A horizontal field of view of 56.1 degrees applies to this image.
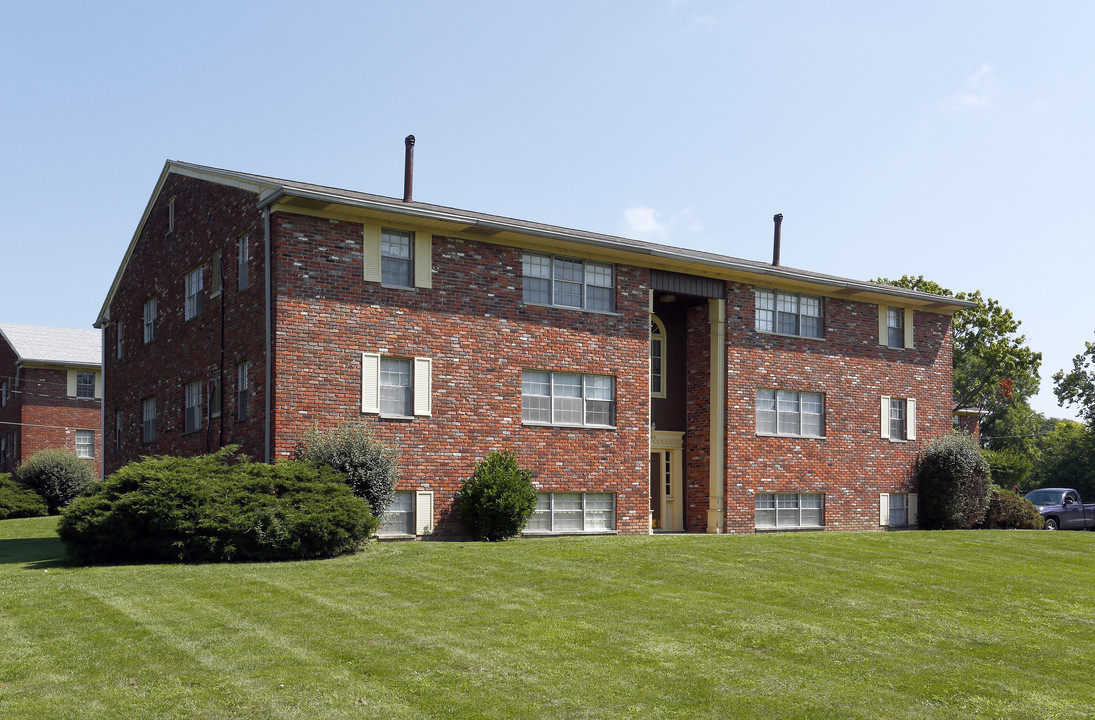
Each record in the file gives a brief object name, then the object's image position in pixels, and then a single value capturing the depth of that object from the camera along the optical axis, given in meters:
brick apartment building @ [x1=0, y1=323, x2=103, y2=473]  44.28
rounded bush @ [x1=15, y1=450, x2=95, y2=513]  37.34
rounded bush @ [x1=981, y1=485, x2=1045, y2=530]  30.17
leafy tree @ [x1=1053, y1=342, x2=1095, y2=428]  72.38
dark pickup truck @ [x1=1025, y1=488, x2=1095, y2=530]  33.06
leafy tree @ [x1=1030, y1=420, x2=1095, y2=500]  60.03
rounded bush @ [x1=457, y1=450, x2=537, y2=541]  21.78
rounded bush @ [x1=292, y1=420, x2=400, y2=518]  19.92
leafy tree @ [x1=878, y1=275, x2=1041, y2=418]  56.56
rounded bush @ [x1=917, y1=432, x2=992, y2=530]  29.47
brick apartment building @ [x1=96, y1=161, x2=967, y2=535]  21.23
